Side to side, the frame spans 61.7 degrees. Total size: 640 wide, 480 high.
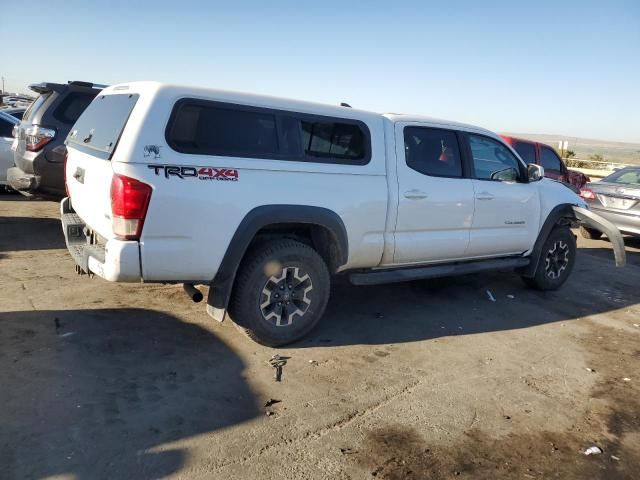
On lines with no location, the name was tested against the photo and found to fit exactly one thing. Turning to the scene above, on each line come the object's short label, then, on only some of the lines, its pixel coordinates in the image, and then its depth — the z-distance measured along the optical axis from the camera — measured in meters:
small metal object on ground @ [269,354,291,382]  3.91
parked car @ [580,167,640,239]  9.23
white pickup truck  3.63
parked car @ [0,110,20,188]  9.14
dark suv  7.06
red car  10.77
